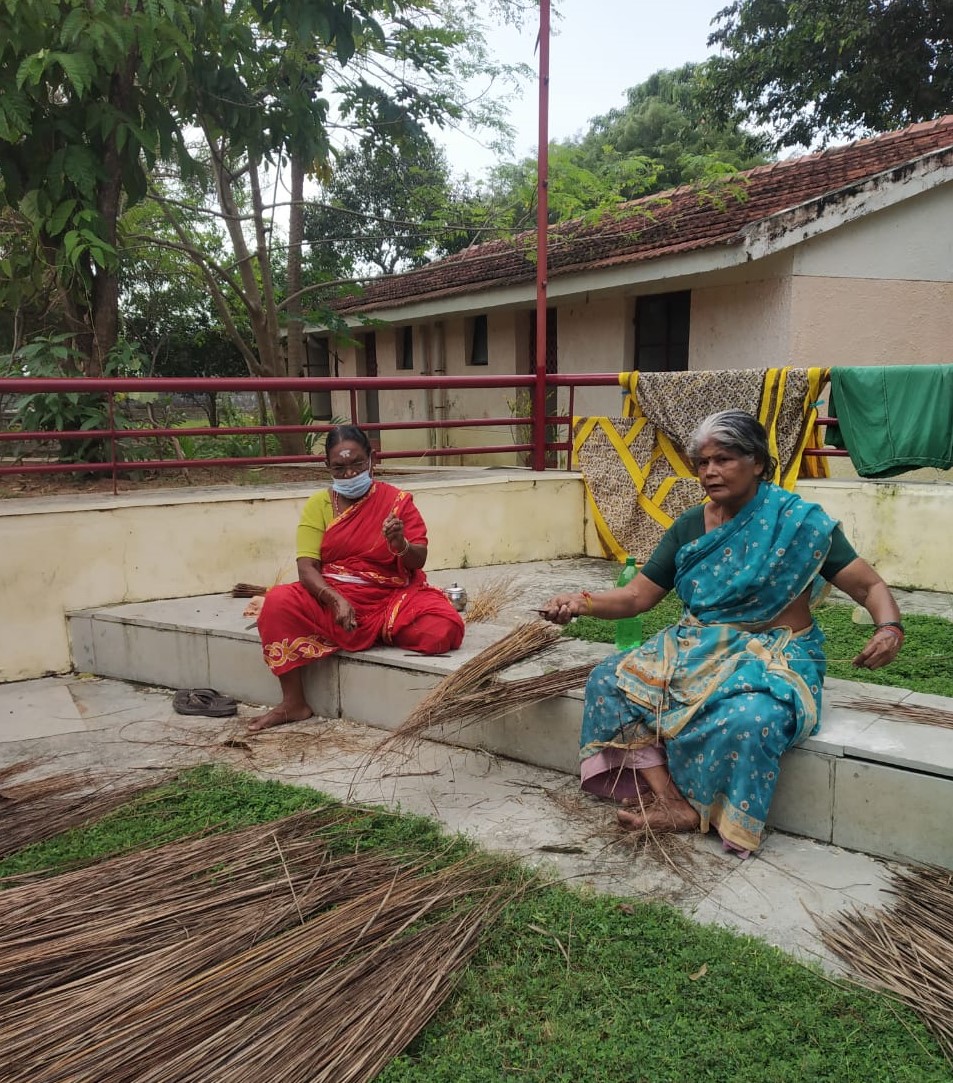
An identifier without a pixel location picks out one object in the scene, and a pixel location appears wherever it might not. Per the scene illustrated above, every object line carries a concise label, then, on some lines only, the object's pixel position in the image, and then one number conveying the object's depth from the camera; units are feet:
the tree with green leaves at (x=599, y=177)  29.94
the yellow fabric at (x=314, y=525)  12.59
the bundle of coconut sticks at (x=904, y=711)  9.09
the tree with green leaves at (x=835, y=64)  39.32
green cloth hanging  16.52
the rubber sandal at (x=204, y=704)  13.41
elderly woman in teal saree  8.43
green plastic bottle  12.92
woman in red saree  12.33
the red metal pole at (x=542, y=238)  18.98
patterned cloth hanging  18.12
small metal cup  14.75
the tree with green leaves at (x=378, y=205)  29.73
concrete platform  8.27
